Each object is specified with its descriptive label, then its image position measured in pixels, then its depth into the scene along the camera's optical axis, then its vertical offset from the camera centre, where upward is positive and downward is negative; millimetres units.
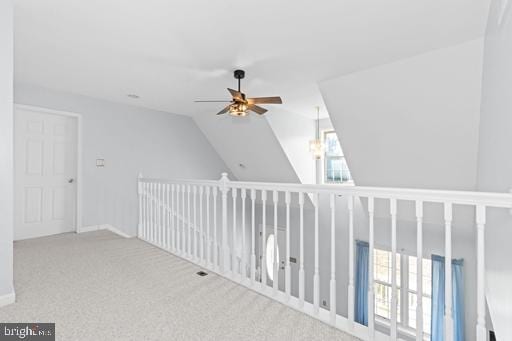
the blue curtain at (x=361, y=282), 5218 -2130
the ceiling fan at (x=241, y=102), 3331 +840
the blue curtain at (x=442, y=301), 4461 -2102
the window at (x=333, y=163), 6035 +171
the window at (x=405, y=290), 4992 -2196
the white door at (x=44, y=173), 3992 -60
